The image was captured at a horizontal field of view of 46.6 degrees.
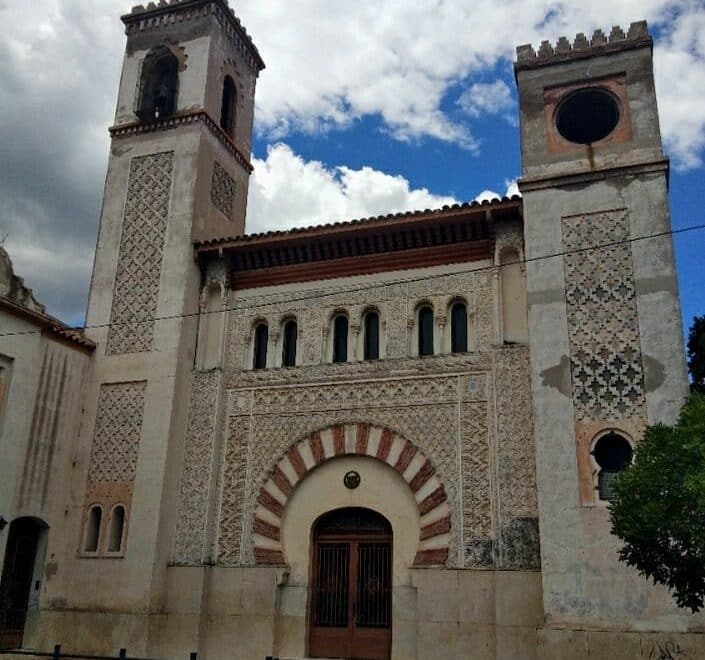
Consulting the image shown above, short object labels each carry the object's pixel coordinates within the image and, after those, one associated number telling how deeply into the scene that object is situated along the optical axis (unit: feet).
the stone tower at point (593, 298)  32.63
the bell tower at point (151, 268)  41.09
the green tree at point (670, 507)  23.27
